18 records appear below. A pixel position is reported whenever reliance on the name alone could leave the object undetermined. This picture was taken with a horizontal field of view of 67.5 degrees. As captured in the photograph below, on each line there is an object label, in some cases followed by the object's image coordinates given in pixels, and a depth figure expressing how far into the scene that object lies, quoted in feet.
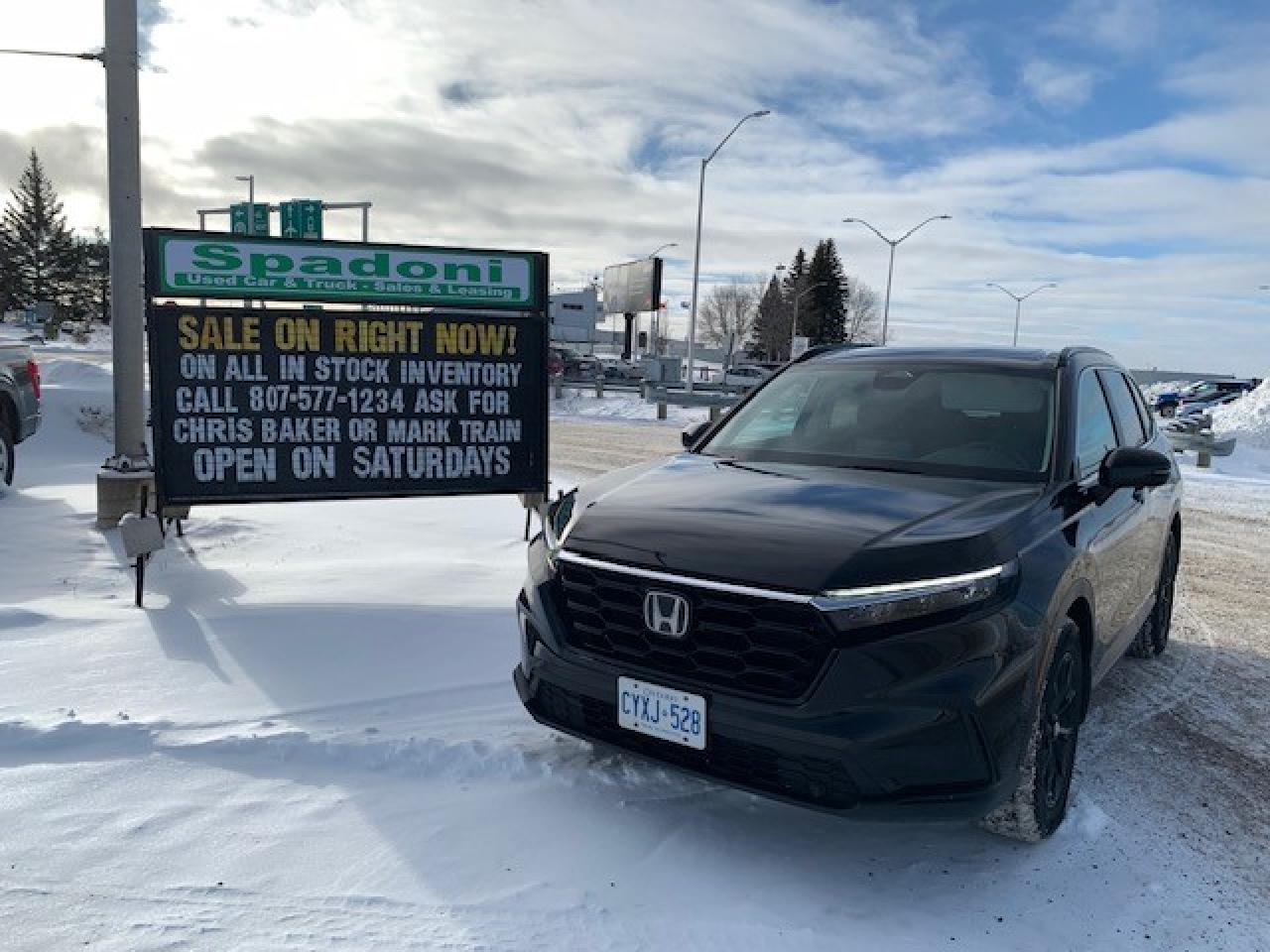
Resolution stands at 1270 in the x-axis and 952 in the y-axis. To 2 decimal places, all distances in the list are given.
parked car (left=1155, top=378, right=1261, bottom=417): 129.18
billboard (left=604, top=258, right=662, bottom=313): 164.35
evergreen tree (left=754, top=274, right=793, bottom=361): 305.73
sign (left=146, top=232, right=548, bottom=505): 19.07
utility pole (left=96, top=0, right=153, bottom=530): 24.21
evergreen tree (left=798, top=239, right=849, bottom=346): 306.14
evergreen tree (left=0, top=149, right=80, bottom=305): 266.98
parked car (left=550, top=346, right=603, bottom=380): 157.38
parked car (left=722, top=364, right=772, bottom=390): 161.21
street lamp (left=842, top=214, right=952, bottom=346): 160.66
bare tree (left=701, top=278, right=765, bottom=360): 385.70
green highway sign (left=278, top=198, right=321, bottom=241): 85.20
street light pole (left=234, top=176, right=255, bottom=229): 87.97
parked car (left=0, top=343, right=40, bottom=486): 30.07
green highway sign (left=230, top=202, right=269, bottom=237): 89.81
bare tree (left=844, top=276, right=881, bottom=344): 362.33
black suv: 9.15
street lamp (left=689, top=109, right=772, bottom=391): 112.88
